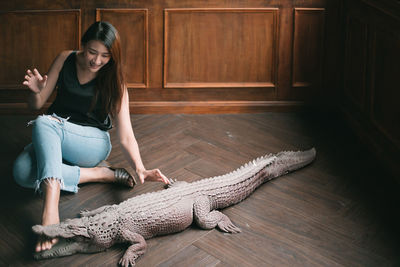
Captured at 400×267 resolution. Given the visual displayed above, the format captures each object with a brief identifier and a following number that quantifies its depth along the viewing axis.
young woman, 2.66
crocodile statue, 2.45
